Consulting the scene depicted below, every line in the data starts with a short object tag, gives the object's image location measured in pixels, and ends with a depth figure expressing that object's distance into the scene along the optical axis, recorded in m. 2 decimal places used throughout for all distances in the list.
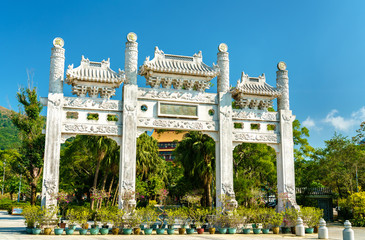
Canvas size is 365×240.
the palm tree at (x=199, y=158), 19.73
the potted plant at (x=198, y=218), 11.75
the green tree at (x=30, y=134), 20.73
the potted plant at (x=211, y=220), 12.19
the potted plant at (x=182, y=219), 11.64
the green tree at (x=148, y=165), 22.52
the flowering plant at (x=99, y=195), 11.90
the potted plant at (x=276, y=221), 12.15
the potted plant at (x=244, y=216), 12.10
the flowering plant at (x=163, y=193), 12.60
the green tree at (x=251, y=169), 18.92
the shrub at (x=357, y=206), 16.33
